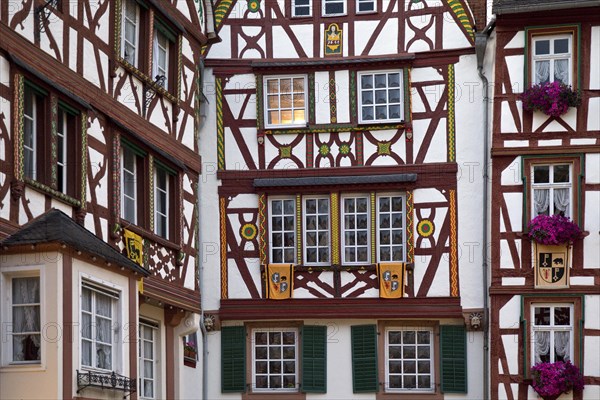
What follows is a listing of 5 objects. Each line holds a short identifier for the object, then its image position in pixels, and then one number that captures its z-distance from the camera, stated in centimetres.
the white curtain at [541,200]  2722
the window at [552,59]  2728
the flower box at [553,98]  2688
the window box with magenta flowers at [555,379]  2614
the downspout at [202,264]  2822
